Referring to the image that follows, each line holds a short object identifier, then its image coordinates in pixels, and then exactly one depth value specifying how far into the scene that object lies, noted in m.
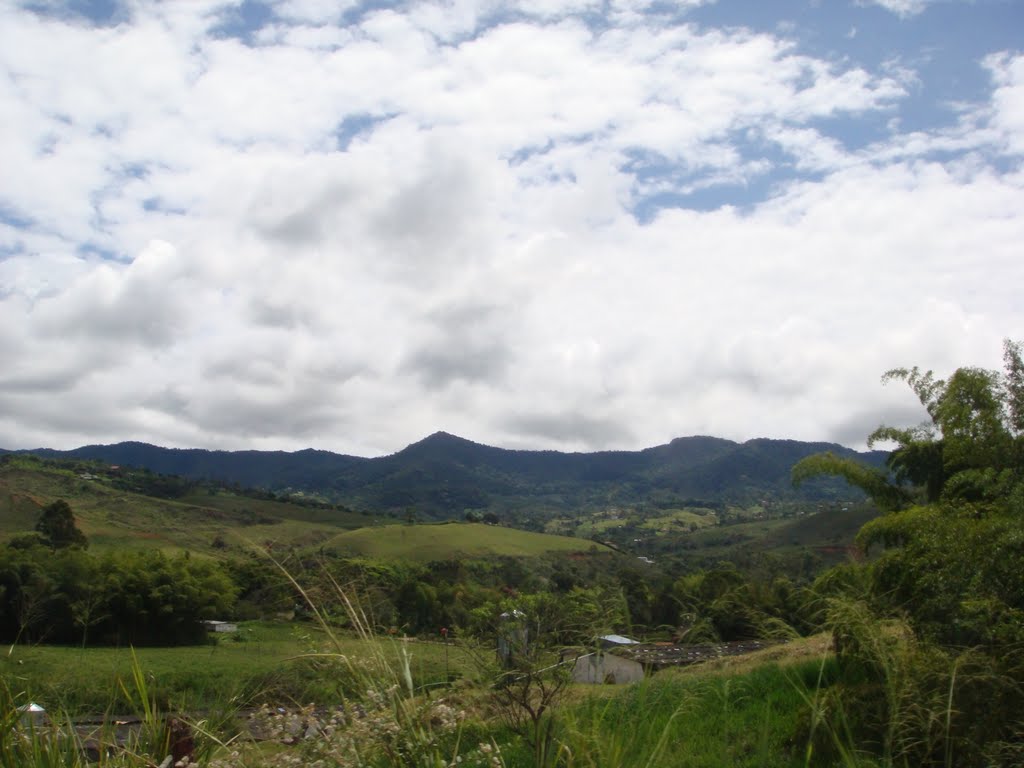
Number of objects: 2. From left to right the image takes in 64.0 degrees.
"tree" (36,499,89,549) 51.22
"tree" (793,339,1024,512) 9.73
